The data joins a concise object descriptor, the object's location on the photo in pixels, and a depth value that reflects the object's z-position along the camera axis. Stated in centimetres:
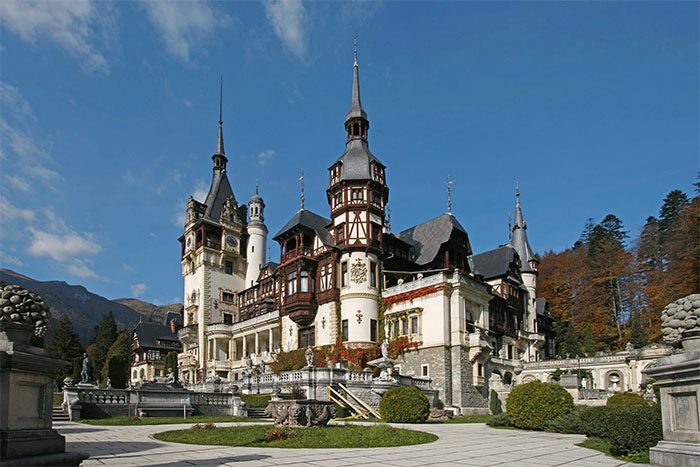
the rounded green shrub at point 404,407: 2386
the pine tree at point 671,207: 7038
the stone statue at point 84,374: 3283
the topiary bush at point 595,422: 1301
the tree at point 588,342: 5707
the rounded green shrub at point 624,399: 2241
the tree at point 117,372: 4216
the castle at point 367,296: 4312
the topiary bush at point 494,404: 3878
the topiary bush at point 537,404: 1995
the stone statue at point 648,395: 2143
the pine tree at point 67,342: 7731
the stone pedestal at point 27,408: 656
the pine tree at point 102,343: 8769
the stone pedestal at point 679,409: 732
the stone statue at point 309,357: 3225
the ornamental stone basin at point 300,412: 1845
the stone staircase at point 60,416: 2379
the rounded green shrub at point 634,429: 1118
